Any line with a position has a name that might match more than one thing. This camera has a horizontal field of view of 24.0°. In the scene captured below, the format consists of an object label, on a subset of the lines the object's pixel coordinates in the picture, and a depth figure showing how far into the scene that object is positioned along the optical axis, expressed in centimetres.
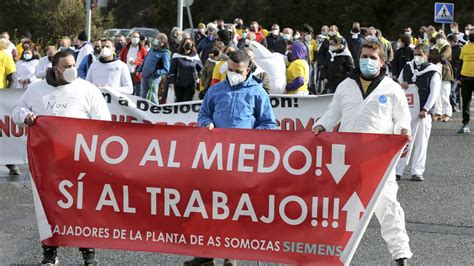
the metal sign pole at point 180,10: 2917
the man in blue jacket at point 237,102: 881
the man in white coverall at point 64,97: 896
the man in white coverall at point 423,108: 1399
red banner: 765
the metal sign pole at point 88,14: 3005
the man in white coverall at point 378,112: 817
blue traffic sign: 3430
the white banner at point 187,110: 1342
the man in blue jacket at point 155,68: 2045
